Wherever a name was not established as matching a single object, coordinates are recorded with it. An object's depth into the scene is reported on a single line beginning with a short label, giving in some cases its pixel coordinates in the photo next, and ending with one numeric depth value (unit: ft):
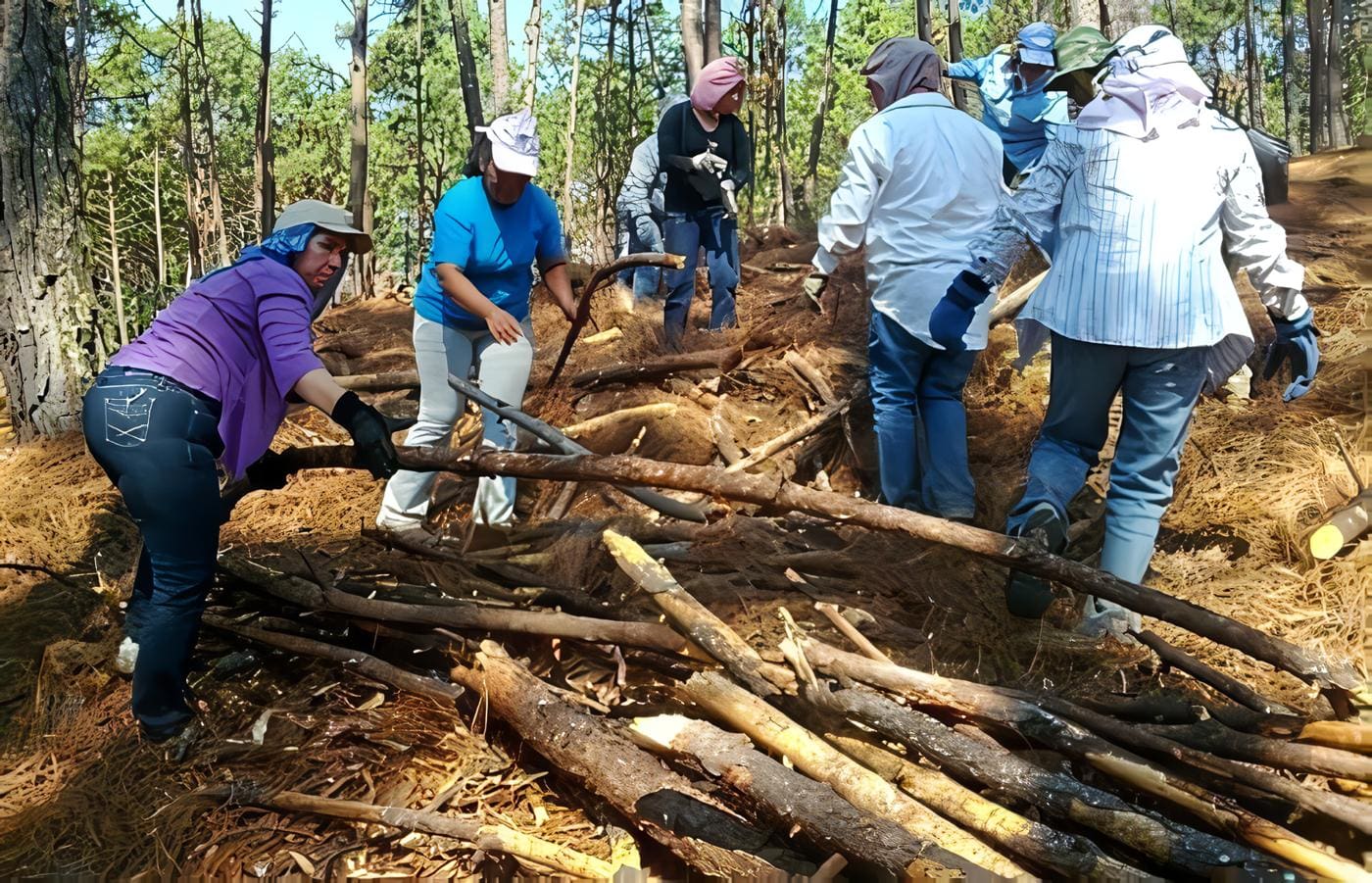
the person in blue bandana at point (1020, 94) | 18.72
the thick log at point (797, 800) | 7.23
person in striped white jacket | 11.50
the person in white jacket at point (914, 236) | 14.19
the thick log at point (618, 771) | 7.98
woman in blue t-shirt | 15.05
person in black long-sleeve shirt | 22.53
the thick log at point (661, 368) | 20.67
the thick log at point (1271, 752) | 7.70
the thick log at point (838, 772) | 7.42
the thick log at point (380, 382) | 21.33
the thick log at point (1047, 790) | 7.09
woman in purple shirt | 9.95
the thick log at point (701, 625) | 9.59
